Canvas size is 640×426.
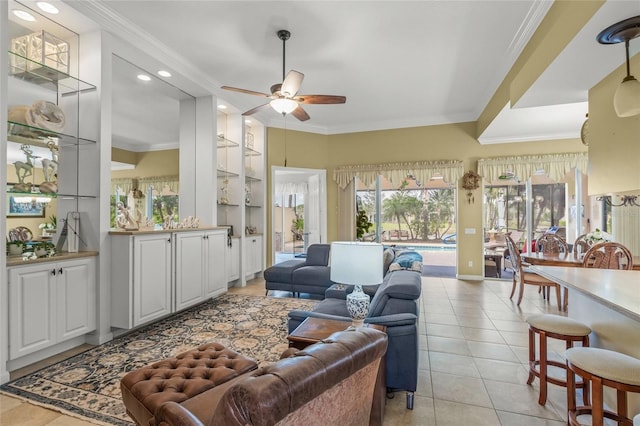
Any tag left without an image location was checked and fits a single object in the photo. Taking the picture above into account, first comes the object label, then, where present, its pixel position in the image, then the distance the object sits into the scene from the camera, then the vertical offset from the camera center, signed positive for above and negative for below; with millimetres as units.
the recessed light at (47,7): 2757 +1939
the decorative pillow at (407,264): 3084 -520
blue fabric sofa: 4676 -930
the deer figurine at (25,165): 2727 +462
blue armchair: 2062 -772
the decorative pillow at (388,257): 4119 -586
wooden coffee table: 1741 -790
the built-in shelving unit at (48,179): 2535 +362
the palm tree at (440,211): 6809 +104
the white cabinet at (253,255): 5898 -783
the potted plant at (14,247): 2602 -278
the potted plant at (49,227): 2994 -111
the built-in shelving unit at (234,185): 5605 +578
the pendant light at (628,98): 1936 +767
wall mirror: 4793 +1300
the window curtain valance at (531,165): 5668 +975
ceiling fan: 3347 +1401
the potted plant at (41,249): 2771 -308
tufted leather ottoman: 1478 -886
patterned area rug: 2162 -1318
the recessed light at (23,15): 2798 +1896
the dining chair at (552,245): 4785 -467
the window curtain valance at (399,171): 6289 +971
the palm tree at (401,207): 7047 +201
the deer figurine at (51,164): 3006 +520
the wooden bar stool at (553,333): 2039 -808
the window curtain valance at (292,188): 7559 +721
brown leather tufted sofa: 784 -511
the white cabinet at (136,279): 3195 -699
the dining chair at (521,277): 4336 -928
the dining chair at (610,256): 3194 -446
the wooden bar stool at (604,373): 1457 -785
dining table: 3789 -581
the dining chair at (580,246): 4427 -472
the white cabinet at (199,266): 3873 -706
